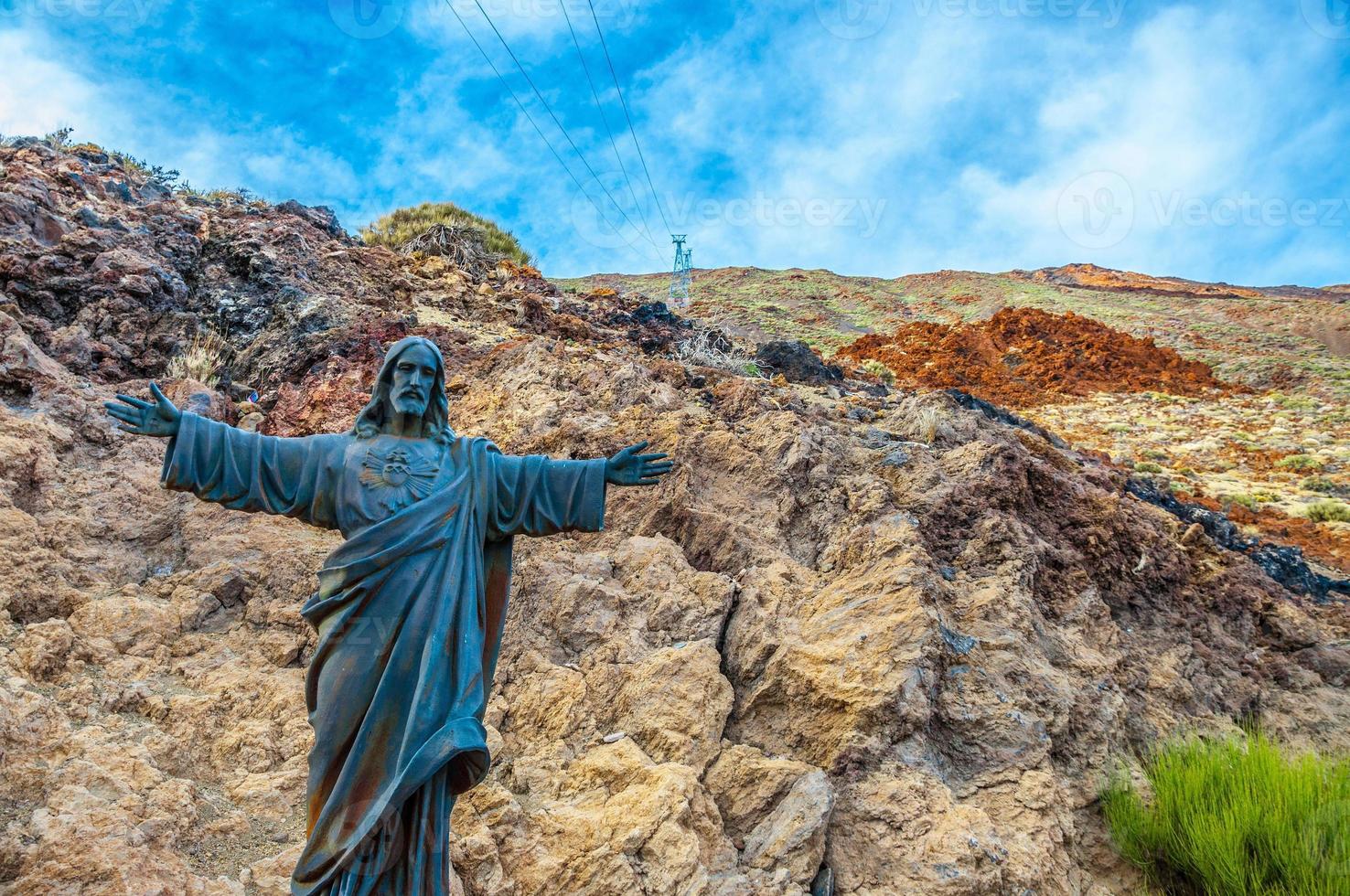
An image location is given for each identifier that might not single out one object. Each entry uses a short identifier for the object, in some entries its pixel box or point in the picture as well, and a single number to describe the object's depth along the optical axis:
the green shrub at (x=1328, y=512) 11.05
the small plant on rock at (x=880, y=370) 16.23
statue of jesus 3.32
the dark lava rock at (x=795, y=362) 10.97
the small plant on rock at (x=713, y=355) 10.12
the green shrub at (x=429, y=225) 15.23
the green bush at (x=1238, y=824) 4.35
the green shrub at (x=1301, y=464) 14.17
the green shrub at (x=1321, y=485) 12.87
